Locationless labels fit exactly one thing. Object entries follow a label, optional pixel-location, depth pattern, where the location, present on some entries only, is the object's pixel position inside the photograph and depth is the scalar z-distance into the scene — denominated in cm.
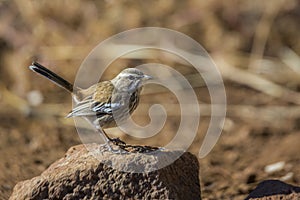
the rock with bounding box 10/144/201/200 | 934
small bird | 1032
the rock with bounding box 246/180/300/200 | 987
